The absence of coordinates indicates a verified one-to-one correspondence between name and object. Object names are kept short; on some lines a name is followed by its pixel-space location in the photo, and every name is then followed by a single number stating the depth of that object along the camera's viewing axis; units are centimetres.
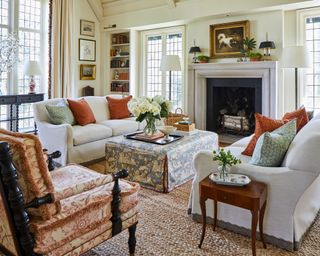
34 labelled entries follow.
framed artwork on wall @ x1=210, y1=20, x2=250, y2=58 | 562
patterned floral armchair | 144
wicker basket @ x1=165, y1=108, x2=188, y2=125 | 493
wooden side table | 199
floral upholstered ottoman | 329
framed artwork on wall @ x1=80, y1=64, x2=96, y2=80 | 717
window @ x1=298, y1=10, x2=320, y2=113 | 512
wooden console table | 539
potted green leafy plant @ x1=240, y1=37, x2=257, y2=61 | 545
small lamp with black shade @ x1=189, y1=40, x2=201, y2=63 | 611
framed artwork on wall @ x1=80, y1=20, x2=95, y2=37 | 706
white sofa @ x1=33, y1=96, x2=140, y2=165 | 409
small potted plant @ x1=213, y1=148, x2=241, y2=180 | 221
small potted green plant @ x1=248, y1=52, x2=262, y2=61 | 532
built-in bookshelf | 749
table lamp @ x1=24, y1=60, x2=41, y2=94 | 565
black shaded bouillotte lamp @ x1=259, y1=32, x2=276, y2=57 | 514
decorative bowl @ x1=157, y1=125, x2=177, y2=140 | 376
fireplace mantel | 529
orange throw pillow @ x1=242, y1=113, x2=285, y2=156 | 279
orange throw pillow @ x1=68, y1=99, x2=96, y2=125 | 474
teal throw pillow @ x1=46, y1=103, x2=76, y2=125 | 443
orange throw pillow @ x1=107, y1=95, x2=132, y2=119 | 550
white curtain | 642
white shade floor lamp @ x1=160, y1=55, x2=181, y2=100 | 589
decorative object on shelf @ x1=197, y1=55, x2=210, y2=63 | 603
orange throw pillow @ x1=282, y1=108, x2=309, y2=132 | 296
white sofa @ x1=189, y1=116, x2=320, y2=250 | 204
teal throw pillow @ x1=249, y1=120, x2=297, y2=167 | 226
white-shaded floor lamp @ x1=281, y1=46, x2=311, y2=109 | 439
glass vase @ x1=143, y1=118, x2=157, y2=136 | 368
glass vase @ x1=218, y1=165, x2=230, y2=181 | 222
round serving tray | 214
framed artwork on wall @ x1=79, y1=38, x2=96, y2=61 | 710
